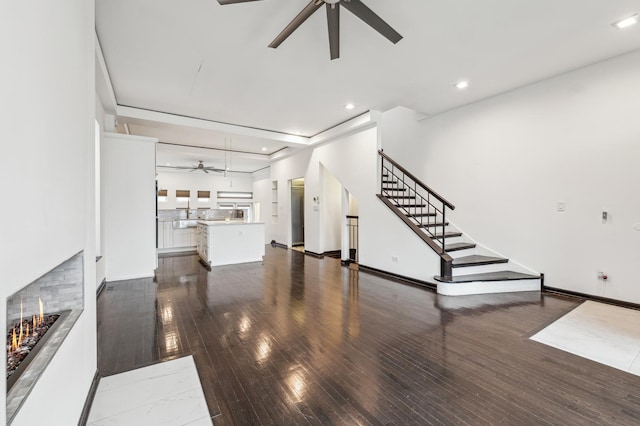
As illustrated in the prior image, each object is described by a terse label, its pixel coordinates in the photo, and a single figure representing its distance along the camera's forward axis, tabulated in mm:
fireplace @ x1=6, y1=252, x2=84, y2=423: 971
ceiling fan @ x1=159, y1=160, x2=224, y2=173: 11066
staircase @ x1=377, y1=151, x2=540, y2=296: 4141
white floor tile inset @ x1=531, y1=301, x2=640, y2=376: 2375
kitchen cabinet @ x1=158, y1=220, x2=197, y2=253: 8102
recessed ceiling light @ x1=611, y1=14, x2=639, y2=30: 2845
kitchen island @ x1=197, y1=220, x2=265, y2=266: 6105
